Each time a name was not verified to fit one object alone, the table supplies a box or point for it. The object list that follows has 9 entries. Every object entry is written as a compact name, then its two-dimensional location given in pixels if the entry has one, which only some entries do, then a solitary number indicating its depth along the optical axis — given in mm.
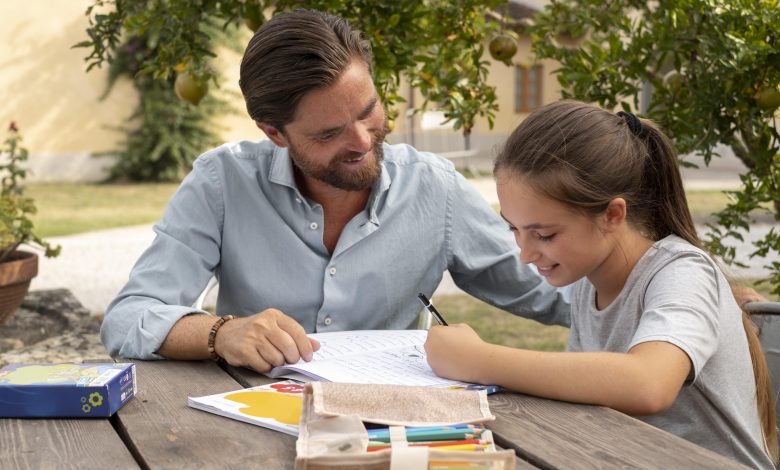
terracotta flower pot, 3893
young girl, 1491
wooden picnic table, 1206
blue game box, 1379
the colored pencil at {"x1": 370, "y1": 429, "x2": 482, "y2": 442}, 1189
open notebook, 1524
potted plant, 3926
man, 2049
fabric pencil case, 1080
